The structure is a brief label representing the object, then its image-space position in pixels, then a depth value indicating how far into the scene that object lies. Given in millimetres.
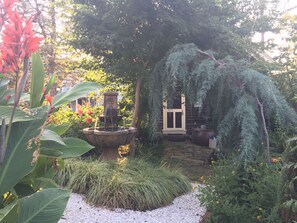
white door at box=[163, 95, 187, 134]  10414
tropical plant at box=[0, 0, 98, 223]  1291
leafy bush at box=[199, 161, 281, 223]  3089
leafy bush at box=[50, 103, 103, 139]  7262
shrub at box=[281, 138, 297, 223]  2631
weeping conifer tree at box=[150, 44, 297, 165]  3740
